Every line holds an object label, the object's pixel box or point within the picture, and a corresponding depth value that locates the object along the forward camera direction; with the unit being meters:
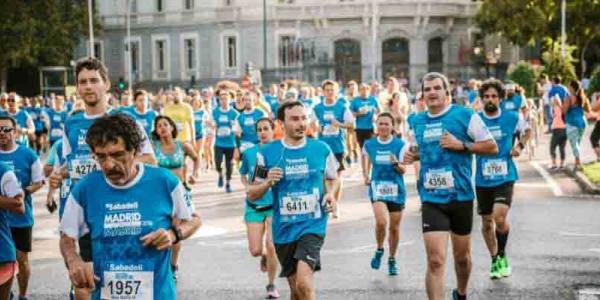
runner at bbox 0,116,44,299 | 9.54
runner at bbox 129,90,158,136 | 17.73
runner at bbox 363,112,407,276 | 11.25
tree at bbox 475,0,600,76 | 55.50
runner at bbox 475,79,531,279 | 10.84
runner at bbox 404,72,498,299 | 8.88
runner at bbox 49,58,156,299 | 7.90
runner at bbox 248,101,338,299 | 8.20
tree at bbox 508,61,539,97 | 46.44
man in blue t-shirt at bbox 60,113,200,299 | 5.65
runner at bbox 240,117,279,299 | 10.03
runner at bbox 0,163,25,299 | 7.59
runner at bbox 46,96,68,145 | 29.33
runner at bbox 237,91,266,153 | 19.20
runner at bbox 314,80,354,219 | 19.38
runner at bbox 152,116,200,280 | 12.91
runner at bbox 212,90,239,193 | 20.91
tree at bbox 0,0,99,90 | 58.44
